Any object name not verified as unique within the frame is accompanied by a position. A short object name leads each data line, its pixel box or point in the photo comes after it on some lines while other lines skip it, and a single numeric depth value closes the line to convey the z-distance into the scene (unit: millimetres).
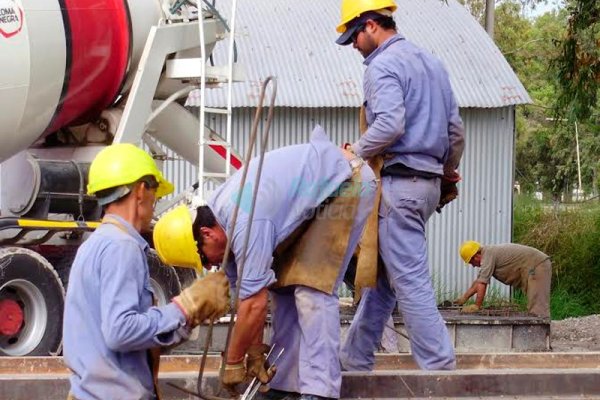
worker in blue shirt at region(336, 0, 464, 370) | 10075
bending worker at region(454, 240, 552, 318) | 21554
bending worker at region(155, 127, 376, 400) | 8496
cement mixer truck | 14110
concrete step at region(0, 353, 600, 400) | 8973
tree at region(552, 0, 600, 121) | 20126
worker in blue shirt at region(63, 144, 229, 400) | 6648
